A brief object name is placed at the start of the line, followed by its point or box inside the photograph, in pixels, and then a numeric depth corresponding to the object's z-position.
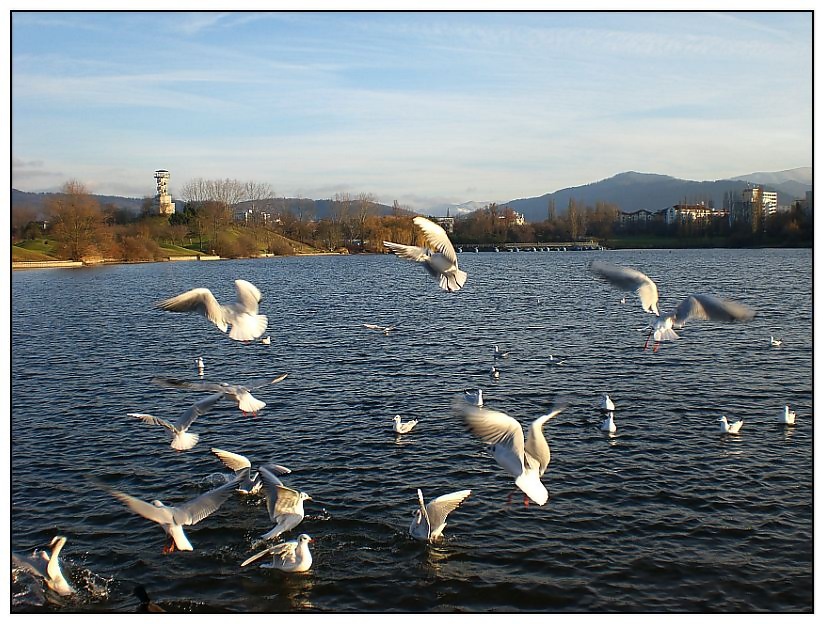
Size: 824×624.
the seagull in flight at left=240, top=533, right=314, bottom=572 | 11.70
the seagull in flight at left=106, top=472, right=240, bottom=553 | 11.43
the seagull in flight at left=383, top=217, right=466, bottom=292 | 12.32
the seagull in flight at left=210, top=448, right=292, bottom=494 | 14.64
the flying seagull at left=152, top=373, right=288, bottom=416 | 13.27
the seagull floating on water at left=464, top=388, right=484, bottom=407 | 20.56
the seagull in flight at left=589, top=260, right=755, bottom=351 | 11.81
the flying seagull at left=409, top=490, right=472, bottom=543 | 12.59
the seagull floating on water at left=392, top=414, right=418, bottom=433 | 18.19
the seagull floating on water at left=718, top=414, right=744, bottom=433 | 17.67
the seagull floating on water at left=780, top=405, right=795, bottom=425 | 18.31
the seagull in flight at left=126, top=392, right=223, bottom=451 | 13.95
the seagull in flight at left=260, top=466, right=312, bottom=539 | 12.55
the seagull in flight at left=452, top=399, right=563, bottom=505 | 10.65
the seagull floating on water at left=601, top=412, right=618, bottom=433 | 18.03
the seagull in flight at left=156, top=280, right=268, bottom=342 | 12.39
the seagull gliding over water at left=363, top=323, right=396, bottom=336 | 32.98
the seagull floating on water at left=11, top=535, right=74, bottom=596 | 11.31
